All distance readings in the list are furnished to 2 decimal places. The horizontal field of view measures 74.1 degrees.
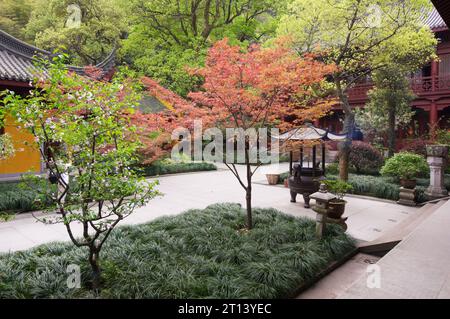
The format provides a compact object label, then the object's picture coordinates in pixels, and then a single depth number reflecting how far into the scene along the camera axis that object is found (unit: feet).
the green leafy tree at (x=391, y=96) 43.80
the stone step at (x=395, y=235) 18.04
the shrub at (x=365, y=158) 43.83
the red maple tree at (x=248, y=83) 18.47
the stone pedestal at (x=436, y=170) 30.25
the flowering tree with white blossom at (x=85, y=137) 11.20
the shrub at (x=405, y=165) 30.78
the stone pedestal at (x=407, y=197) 29.68
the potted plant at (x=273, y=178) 41.24
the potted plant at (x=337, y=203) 20.15
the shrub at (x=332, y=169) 45.55
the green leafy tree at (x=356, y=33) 32.58
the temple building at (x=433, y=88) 59.67
